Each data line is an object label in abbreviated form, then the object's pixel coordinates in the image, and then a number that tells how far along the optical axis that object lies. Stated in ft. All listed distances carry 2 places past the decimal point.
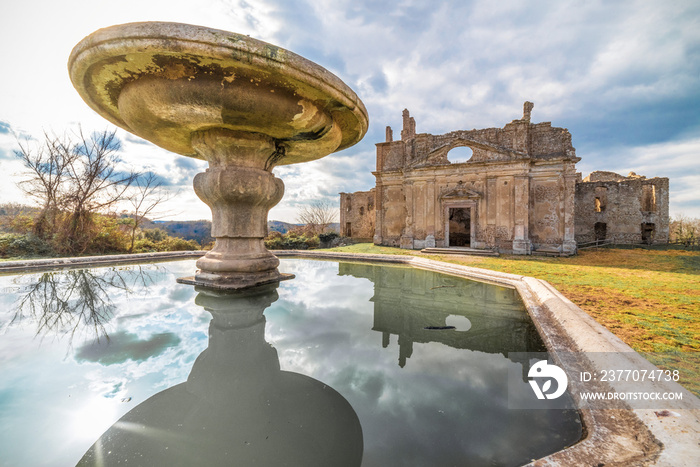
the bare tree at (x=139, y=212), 36.56
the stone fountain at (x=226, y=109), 8.36
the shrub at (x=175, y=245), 37.37
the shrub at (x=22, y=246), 26.04
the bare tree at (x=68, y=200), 29.68
